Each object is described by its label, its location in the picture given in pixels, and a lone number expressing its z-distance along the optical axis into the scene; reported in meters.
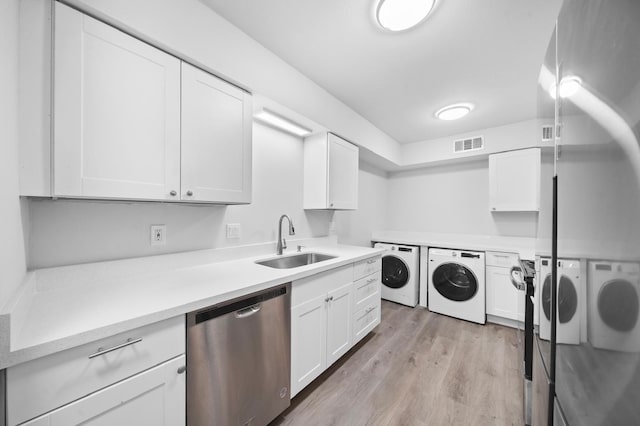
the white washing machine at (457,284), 2.73
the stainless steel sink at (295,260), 1.99
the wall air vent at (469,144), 3.21
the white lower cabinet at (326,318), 1.49
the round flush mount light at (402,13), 1.33
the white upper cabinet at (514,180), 2.83
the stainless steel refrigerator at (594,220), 0.35
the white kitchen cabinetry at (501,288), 2.60
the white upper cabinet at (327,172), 2.35
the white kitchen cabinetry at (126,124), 0.92
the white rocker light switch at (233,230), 1.80
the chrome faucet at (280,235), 2.08
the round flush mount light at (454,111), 2.55
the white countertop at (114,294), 0.69
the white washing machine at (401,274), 3.16
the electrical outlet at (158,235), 1.40
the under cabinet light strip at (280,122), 1.91
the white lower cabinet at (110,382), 0.66
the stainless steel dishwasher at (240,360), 1.01
